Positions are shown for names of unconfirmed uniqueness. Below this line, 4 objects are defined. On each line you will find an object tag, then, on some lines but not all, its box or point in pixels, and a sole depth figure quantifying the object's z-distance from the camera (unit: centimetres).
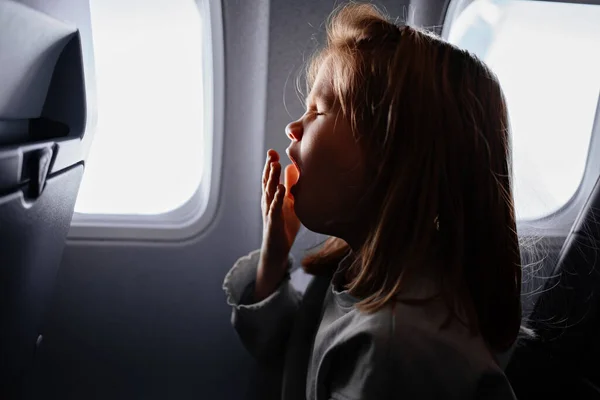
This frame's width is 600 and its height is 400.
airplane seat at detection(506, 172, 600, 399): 90
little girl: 63
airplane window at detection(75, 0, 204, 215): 111
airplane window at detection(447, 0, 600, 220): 115
